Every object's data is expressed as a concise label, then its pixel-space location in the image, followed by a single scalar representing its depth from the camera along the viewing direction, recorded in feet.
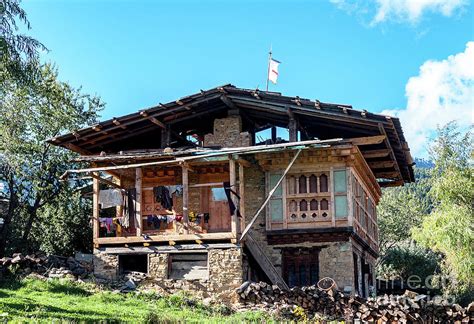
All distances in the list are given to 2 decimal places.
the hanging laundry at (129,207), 79.05
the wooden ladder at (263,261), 74.74
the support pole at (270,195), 71.15
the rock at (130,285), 72.33
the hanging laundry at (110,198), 79.92
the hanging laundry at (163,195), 78.28
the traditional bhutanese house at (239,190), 74.13
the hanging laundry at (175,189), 78.18
